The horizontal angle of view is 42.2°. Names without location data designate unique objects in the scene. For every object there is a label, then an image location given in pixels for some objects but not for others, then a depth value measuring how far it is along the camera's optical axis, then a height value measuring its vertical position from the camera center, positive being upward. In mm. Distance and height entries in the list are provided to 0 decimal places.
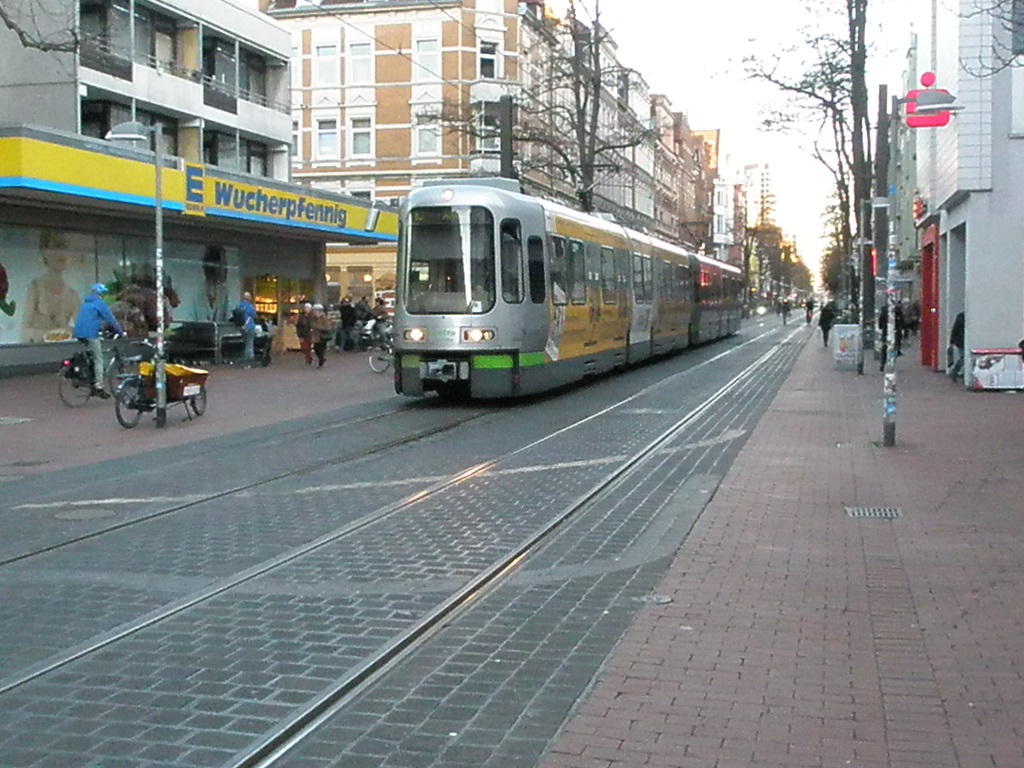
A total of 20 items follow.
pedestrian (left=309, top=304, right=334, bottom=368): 32125 -369
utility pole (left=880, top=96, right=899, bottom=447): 15445 -651
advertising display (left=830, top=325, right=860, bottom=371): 31703 -800
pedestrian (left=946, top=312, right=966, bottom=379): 25828 -676
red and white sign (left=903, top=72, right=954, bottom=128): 18156 +2710
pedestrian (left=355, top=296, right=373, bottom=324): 41969 +90
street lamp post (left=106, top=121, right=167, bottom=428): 17891 +238
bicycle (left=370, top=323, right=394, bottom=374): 30016 -957
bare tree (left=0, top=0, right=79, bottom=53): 29547 +6776
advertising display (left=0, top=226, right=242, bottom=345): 26969 +799
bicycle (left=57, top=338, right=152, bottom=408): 20609 -970
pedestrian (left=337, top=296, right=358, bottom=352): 39719 -320
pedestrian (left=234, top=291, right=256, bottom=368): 32219 -318
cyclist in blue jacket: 20172 -99
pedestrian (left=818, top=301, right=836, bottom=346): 49062 -234
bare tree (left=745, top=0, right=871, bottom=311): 32625 +5796
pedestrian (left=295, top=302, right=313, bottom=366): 32469 -466
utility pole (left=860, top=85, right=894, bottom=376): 21853 +2341
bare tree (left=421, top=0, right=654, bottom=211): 41719 +7199
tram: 20156 +326
